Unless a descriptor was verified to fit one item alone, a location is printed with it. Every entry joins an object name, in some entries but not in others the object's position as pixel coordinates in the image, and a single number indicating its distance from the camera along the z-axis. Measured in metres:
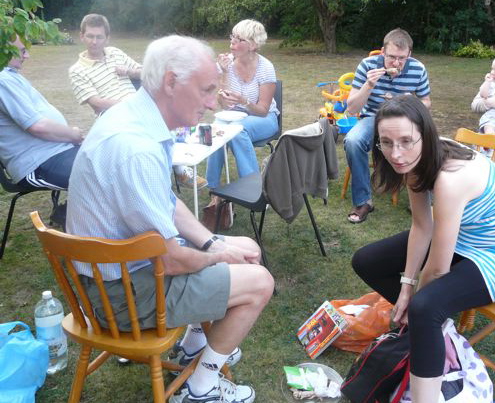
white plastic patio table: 2.86
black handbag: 1.88
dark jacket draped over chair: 2.74
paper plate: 3.64
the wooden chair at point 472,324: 1.92
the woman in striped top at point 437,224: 1.76
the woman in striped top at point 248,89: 3.92
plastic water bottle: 2.25
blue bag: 1.87
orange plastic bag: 2.34
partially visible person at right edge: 4.15
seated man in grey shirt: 2.79
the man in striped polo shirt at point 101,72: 3.79
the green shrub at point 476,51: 12.07
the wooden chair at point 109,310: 1.47
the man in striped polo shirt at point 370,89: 3.73
